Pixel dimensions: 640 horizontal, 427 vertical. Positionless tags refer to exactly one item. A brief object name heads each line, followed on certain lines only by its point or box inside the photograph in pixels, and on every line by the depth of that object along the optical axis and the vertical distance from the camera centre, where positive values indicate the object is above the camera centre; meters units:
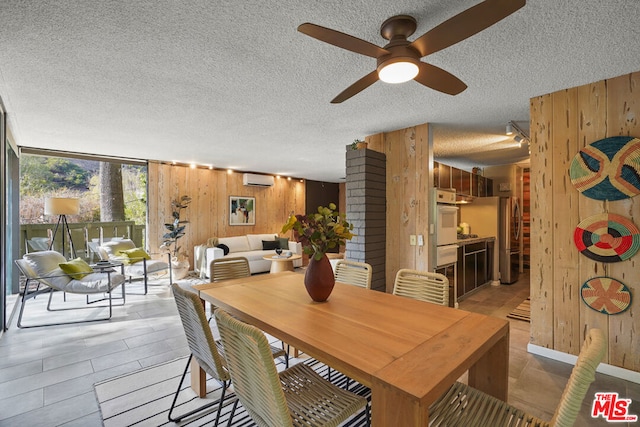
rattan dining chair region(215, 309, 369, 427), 1.04 -0.77
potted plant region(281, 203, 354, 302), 1.77 -0.19
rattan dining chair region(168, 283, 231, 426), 1.48 -0.66
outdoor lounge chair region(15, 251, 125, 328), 3.43 -0.81
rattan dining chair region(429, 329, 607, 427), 0.86 -0.86
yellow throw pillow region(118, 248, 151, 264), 4.72 -0.72
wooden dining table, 0.97 -0.57
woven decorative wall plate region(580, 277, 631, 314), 2.31 -0.71
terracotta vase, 1.78 -0.42
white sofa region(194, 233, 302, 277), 5.92 -0.90
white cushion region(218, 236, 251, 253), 6.49 -0.73
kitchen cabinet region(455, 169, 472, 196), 4.87 +0.45
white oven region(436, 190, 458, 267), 3.71 -0.28
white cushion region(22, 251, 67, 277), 3.48 -0.62
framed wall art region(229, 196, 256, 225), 7.20 +0.00
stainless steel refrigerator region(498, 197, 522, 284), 5.45 -0.52
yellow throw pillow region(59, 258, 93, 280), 3.60 -0.73
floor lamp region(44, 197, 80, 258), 4.34 +0.08
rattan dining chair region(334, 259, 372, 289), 2.41 -0.55
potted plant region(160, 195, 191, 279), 5.74 -0.54
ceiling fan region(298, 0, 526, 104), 1.25 +0.83
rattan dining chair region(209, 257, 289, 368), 2.64 -0.55
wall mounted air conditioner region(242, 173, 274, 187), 7.26 +0.76
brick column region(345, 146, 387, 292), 3.56 +0.01
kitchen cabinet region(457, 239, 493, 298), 4.33 -0.92
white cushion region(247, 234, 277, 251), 6.93 -0.70
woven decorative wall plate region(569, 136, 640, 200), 2.26 +0.31
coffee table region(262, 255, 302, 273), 5.46 -1.00
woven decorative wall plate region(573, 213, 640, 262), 2.28 -0.24
